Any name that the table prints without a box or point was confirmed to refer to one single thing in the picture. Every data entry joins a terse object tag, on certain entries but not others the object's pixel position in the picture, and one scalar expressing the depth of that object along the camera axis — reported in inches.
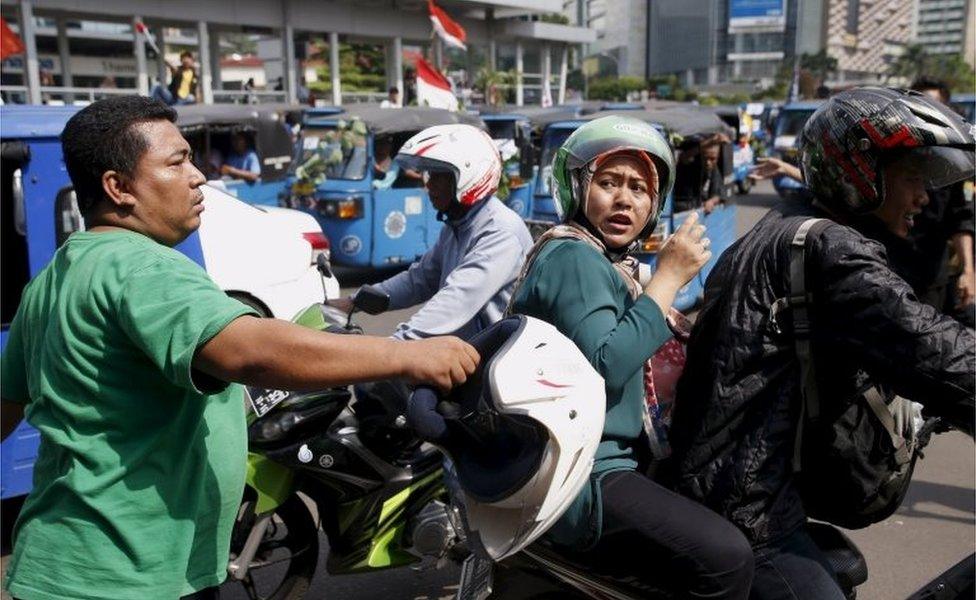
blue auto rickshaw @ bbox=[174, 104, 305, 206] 490.0
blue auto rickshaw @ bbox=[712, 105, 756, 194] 720.3
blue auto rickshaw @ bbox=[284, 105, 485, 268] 394.3
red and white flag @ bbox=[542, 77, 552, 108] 1306.1
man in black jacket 67.6
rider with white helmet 123.3
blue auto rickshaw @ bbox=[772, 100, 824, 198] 699.4
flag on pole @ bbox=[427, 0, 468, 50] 648.4
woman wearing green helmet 73.4
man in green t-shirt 60.3
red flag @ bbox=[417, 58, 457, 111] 514.3
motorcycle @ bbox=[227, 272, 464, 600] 117.9
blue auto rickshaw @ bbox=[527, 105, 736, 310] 316.5
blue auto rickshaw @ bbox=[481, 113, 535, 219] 428.5
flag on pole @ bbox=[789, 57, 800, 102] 973.2
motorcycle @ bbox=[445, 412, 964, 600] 76.5
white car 217.8
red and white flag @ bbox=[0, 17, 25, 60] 312.0
